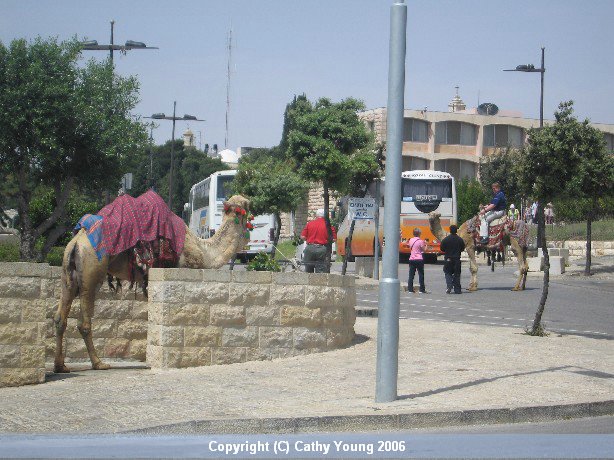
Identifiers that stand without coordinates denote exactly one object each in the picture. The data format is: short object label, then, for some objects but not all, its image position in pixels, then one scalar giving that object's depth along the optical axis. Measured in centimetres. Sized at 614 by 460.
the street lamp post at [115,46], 3394
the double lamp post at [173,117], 4788
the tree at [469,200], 5925
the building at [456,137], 7188
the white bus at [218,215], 4716
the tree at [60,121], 3584
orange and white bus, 4497
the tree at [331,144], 3375
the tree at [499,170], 6134
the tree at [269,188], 5131
